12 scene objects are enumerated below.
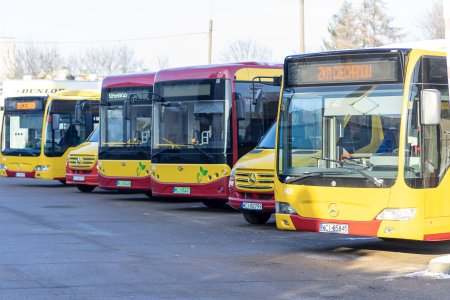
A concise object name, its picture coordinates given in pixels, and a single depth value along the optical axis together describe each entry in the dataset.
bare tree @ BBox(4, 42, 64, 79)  96.00
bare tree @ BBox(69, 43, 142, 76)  98.56
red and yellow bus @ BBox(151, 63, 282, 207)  21.19
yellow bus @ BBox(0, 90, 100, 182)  31.25
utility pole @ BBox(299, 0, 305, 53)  37.53
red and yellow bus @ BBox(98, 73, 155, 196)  24.88
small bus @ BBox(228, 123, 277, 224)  18.25
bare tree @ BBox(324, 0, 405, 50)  81.50
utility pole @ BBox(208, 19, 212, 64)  53.69
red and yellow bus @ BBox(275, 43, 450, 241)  13.38
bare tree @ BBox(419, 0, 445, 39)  62.87
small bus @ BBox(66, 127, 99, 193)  28.31
